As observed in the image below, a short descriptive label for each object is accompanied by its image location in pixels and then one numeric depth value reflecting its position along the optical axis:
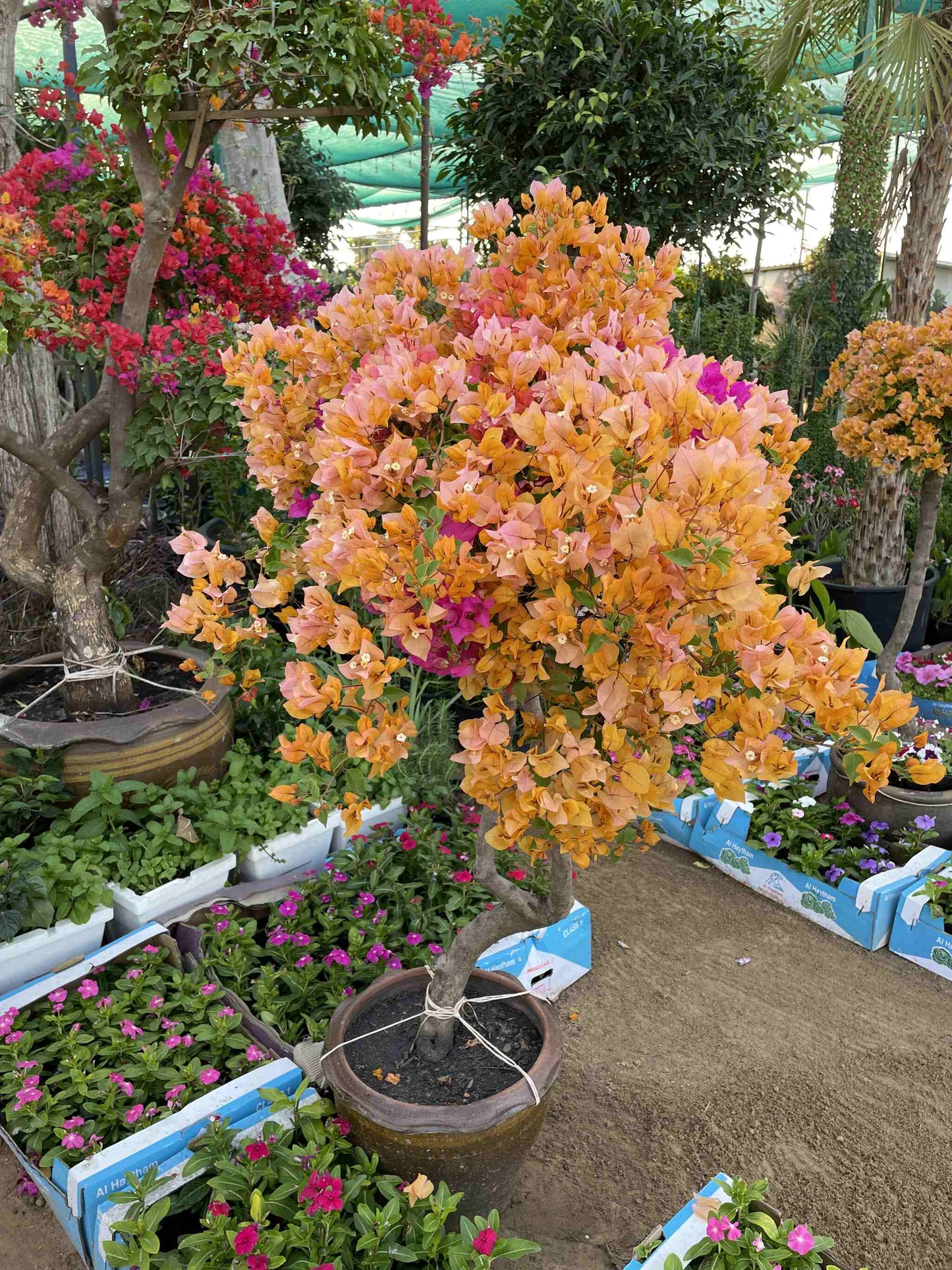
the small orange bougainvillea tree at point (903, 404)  2.65
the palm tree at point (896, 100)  3.22
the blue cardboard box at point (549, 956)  2.05
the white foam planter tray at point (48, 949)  1.90
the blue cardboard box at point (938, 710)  3.35
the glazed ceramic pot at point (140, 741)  2.20
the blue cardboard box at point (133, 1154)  1.40
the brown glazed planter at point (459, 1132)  1.38
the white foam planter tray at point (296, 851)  2.28
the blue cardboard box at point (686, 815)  2.82
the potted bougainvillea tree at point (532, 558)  0.94
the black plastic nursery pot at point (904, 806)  2.62
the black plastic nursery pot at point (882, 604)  4.06
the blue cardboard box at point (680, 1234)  1.35
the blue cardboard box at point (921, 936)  2.32
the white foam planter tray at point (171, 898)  2.07
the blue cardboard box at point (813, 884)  2.40
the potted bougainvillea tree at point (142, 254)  1.85
